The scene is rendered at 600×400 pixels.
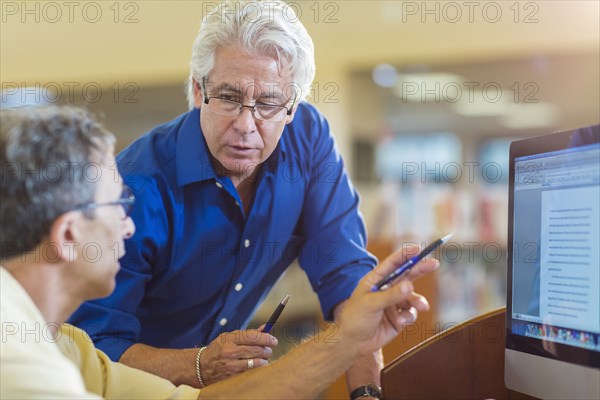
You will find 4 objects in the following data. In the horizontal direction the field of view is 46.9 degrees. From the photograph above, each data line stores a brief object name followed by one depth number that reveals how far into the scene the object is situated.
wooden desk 1.22
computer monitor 1.00
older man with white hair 1.37
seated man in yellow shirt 0.85
